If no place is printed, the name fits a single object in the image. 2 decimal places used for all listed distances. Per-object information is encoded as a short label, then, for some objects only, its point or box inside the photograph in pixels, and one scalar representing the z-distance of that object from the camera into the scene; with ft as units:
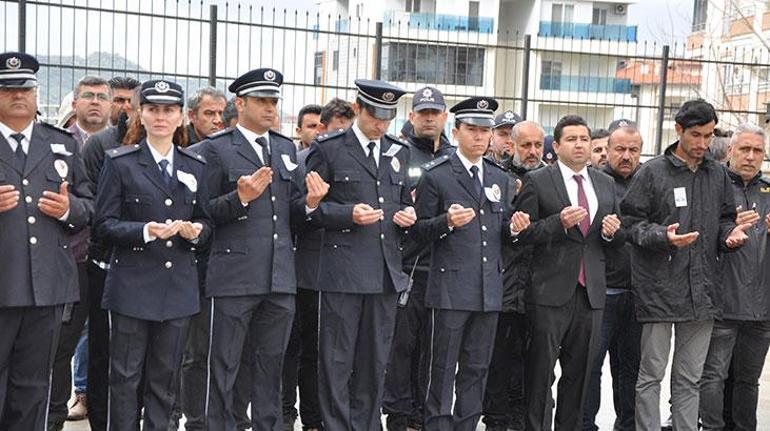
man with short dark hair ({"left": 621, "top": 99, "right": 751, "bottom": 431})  22.11
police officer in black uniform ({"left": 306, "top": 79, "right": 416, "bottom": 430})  20.88
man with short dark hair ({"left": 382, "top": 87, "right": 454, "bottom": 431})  24.18
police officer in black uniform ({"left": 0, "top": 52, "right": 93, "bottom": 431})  17.79
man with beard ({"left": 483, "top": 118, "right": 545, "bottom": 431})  23.70
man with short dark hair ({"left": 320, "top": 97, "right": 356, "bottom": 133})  24.89
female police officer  18.71
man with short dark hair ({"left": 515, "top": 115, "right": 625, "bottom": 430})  21.99
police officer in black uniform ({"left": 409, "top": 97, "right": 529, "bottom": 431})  21.59
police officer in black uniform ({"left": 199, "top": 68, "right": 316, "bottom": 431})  19.85
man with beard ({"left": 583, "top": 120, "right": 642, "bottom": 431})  24.14
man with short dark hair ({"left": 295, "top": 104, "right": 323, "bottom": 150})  27.32
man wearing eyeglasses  21.22
